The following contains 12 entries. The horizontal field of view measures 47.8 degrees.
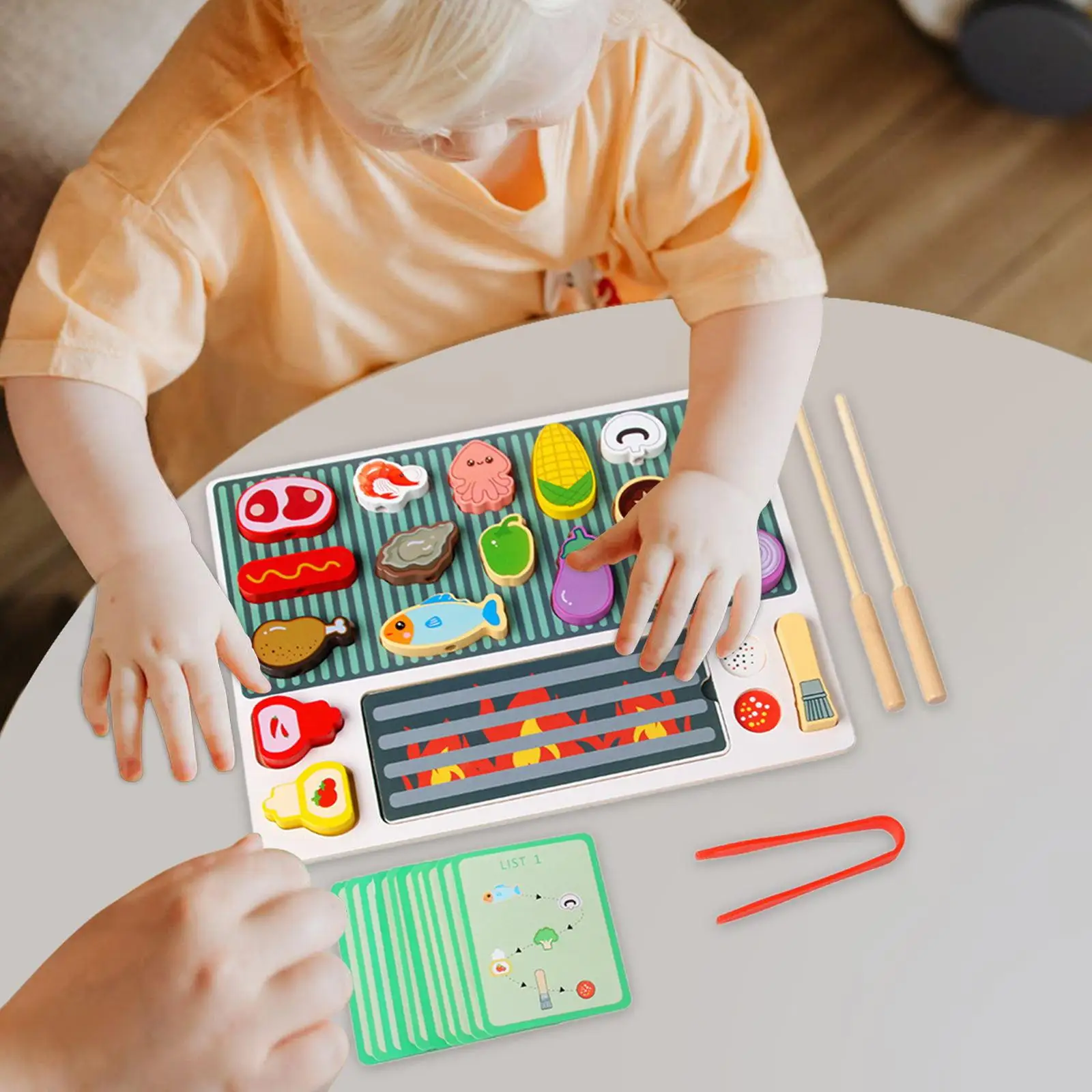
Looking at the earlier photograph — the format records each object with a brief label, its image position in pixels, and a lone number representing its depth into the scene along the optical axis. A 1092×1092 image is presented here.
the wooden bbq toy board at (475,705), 0.65
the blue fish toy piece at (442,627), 0.68
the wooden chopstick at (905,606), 0.68
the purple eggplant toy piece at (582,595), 0.69
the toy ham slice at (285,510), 0.71
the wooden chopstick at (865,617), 0.67
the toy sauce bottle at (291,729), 0.65
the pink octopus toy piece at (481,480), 0.72
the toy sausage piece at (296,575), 0.70
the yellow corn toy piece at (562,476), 0.72
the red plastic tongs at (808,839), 0.63
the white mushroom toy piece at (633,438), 0.74
